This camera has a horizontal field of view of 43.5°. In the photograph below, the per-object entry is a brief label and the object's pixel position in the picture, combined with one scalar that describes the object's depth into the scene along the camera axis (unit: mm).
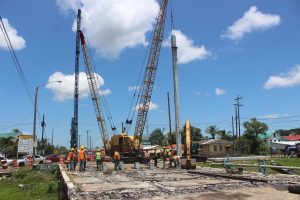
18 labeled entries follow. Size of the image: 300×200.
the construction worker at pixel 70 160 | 29441
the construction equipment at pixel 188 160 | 29297
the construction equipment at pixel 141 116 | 48312
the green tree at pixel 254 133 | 78500
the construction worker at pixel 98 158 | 30297
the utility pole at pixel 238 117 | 74869
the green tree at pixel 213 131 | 107938
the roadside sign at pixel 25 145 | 37375
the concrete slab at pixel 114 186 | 15453
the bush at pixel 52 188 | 20336
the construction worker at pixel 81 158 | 28297
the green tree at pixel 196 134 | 105050
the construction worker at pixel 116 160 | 30430
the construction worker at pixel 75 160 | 29781
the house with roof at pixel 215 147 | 76562
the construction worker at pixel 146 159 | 41797
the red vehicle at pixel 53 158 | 54125
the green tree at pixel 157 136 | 150750
